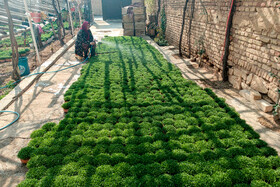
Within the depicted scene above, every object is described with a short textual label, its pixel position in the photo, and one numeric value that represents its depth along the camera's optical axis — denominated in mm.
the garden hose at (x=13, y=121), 4239
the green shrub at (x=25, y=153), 3257
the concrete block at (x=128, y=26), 14962
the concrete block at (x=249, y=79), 5113
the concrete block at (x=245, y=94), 5041
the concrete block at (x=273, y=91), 4316
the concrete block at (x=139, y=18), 14867
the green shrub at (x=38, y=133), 3820
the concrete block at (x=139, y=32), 15188
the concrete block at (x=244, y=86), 5296
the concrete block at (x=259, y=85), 4654
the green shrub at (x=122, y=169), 2949
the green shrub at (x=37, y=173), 2934
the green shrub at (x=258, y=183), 2652
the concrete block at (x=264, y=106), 4402
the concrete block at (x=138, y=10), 14703
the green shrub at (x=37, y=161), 3135
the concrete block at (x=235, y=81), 5670
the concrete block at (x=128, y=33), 15109
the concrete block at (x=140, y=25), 15008
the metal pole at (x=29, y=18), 7741
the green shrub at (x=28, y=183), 2756
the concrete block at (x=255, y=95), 4754
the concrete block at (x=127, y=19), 14844
